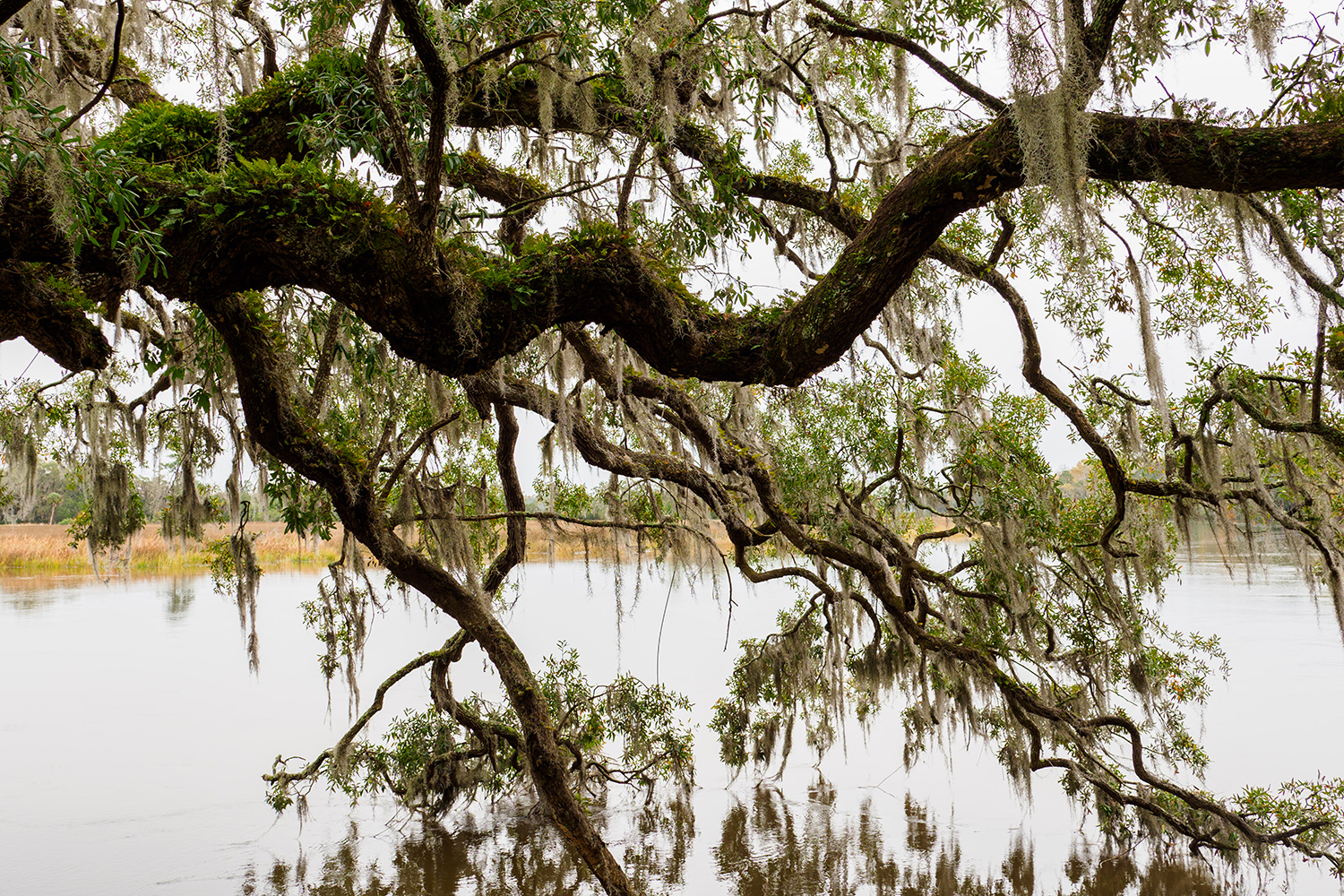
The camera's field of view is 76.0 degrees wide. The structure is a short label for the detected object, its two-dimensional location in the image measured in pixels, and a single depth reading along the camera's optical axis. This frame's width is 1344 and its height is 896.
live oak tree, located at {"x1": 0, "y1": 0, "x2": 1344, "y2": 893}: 2.91
